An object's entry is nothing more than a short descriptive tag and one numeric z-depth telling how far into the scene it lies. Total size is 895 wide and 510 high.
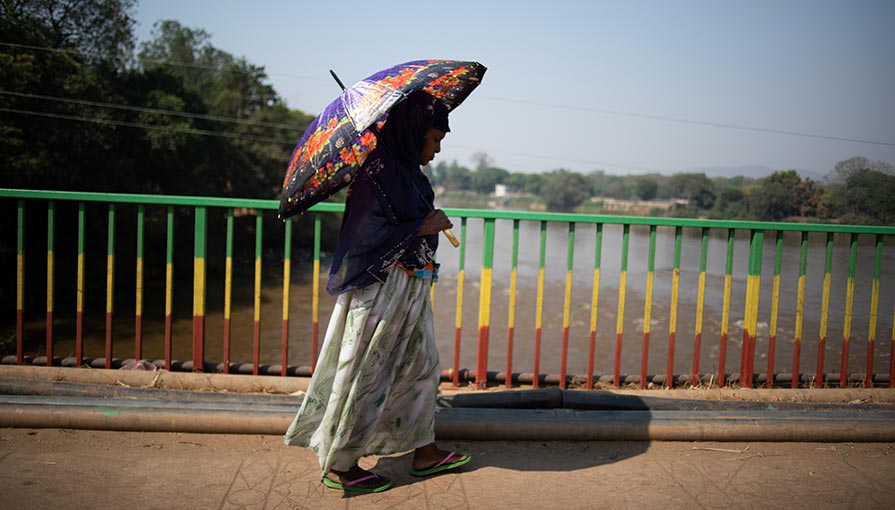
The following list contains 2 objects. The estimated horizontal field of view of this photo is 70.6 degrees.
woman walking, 2.54
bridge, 3.93
